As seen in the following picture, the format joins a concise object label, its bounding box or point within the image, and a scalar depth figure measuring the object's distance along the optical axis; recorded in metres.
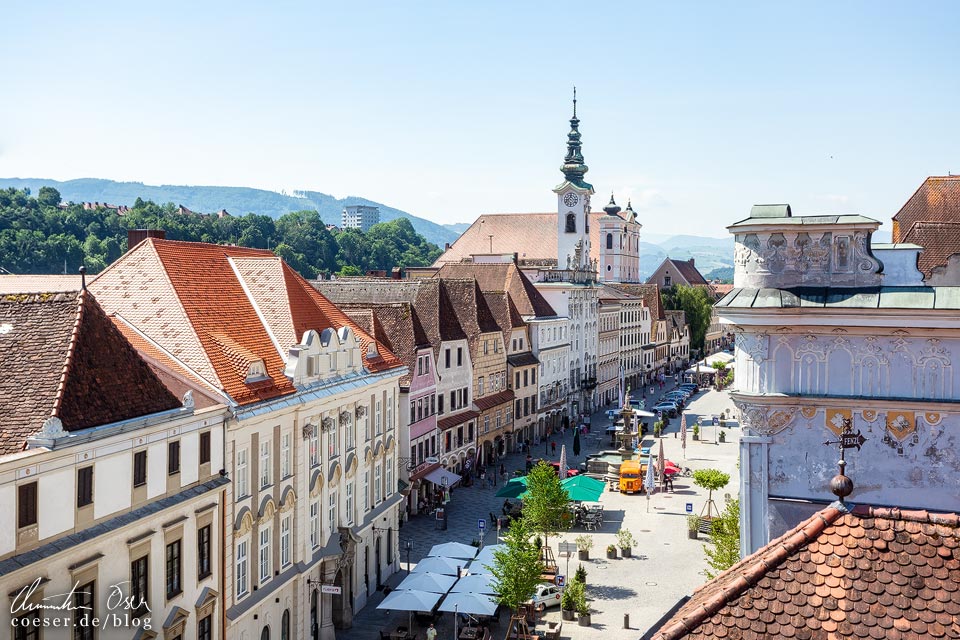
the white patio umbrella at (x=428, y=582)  30.95
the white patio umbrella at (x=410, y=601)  29.81
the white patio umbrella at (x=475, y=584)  31.12
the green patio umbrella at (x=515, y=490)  44.61
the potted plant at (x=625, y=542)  40.72
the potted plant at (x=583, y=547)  40.19
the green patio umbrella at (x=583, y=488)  44.16
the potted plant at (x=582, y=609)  32.16
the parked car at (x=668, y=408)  85.12
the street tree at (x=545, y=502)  39.25
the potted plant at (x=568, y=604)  33.06
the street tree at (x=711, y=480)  46.62
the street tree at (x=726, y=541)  27.92
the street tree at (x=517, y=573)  30.11
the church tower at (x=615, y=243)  139.75
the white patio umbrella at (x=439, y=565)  32.59
